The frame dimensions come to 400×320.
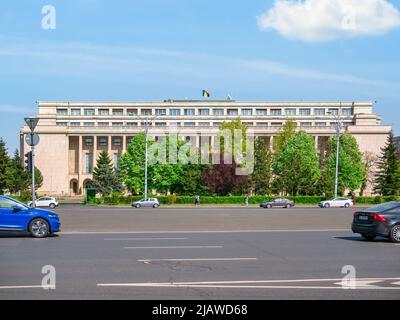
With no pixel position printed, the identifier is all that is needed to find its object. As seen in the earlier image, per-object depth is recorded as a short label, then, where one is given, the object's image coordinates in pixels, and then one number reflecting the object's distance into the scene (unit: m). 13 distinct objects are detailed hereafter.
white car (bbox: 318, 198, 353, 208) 64.25
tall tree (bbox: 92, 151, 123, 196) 87.75
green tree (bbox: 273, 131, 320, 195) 79.31
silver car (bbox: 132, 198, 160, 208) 65.25
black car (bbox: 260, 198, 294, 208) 64.75
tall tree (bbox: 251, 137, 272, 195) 82.19
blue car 19.67
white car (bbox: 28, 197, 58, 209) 61.62
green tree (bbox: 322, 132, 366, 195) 88.06
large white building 116.25
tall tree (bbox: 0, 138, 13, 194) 78.00
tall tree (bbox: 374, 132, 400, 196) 83.25
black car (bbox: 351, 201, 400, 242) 19.28
